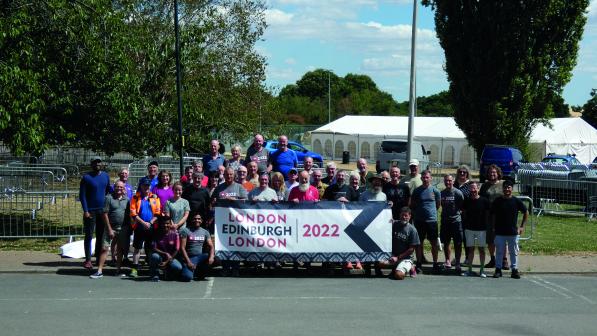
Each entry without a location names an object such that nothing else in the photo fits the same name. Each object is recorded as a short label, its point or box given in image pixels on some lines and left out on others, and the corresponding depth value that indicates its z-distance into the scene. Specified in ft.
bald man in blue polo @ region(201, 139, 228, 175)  48.19
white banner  43.11
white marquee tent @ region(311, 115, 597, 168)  161.17
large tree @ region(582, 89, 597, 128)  250.98
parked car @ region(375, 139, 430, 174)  134.62
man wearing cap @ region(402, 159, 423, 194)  45.62
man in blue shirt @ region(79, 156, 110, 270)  43.83
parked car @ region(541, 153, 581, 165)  136.67
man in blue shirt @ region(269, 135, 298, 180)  48.88
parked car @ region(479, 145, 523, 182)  120.57
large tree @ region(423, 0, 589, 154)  135.74
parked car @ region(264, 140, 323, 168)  134.14
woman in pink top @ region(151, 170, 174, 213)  43.27
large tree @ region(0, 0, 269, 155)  49.57
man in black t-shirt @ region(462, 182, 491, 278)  43.68
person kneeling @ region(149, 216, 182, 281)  40.81
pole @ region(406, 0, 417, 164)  66.85
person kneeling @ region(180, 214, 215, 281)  40.93
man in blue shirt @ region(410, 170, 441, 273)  44.16
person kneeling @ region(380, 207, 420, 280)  42.68
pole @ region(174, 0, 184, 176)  52.31
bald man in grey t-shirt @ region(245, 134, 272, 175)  48.16
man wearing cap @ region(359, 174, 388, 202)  43.86
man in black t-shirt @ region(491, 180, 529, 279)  42.73
